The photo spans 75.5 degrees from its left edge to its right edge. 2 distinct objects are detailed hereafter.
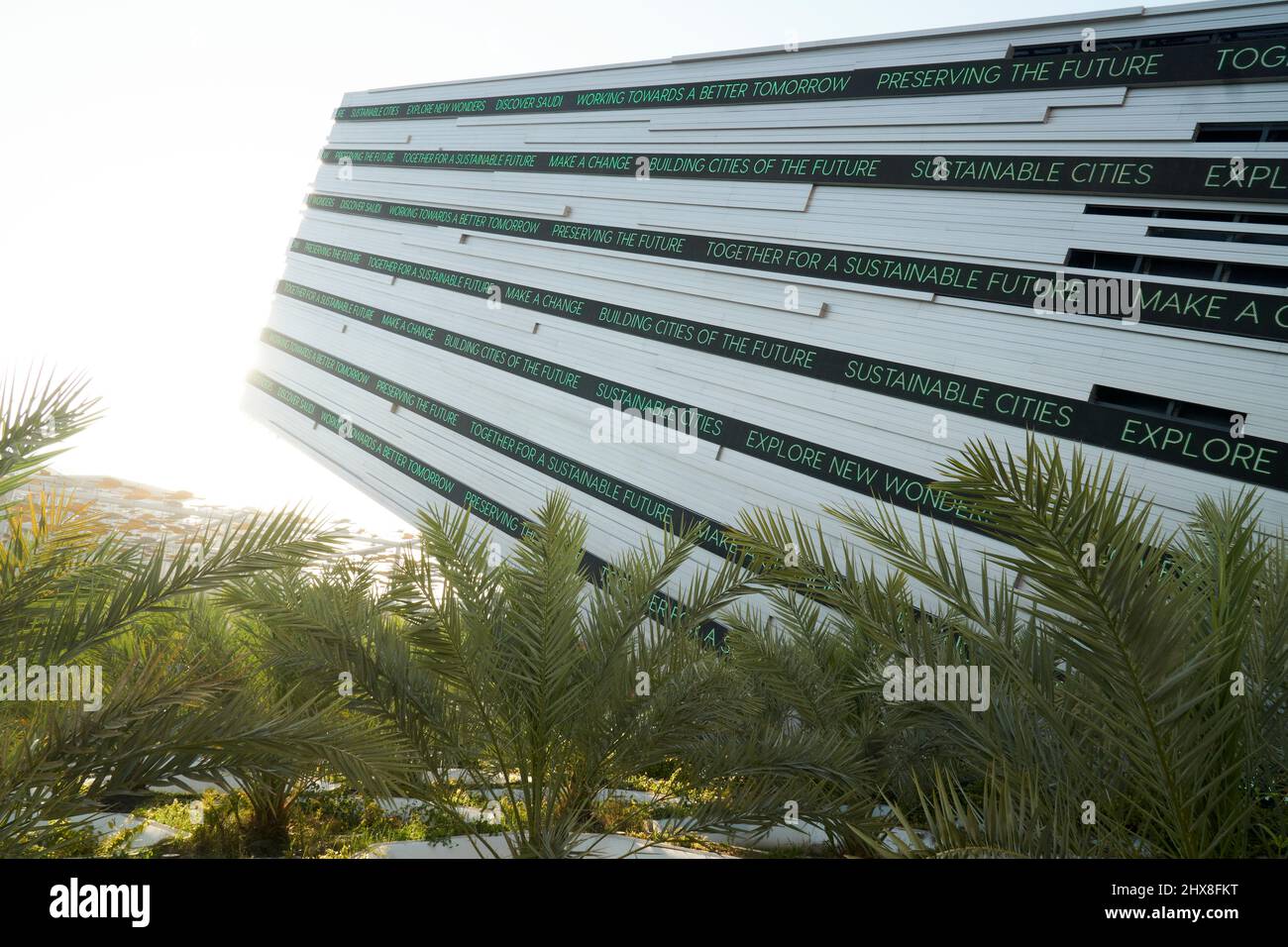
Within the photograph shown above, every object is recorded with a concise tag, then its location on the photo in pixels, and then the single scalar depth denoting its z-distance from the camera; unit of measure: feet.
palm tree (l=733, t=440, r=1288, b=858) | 6.45
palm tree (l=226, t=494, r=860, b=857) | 10.70
